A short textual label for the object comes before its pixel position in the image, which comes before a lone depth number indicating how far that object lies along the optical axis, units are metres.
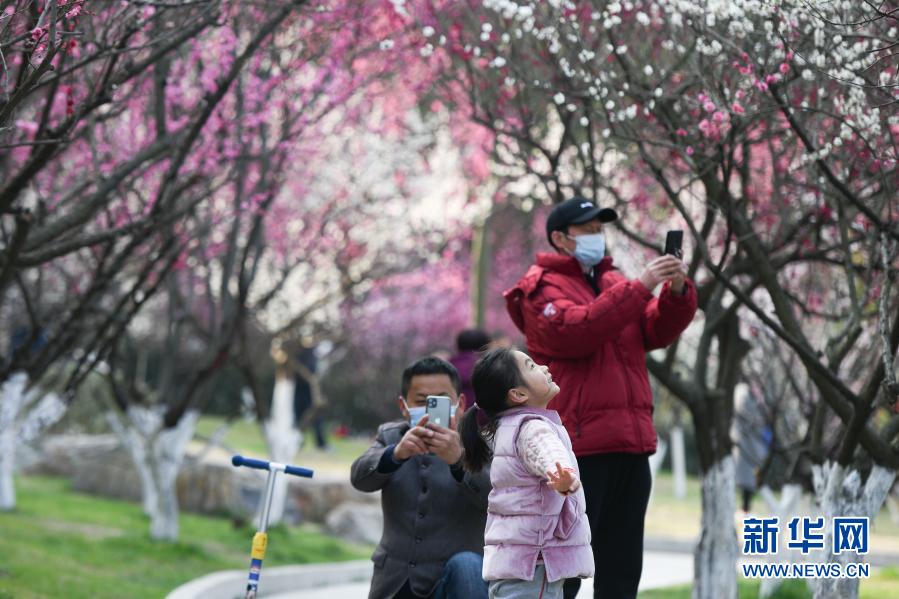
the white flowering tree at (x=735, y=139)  11.99
